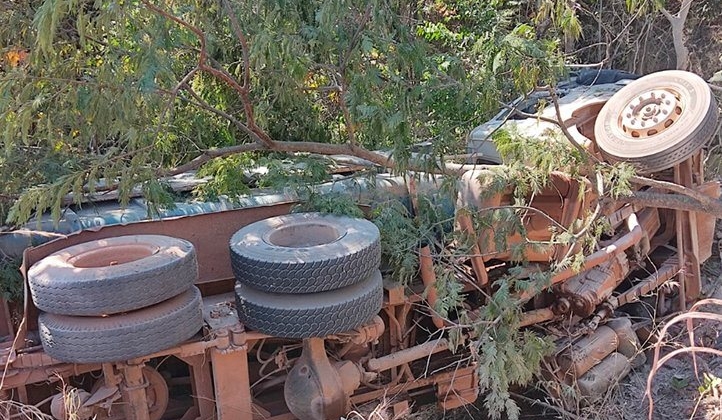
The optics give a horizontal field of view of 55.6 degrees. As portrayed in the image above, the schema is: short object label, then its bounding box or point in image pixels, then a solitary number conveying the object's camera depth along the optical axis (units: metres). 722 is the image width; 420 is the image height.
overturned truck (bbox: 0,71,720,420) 3.23
